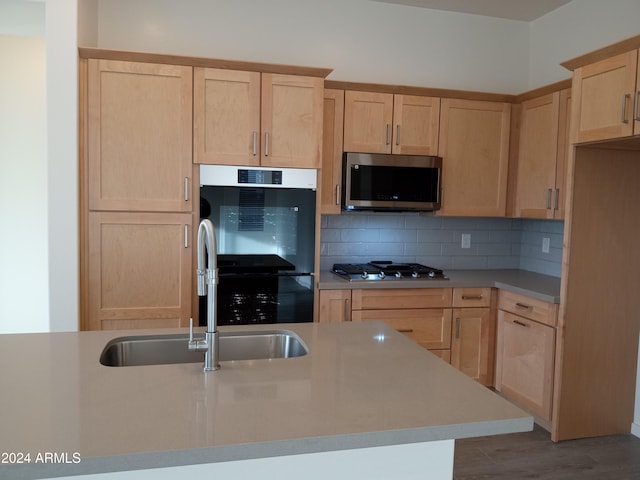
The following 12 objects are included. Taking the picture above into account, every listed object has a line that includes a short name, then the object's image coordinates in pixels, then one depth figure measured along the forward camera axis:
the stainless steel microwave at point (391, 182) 3.41
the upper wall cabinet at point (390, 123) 3.42
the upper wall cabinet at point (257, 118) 2.96
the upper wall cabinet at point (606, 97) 2.43
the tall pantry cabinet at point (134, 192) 2.84
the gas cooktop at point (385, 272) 3.38
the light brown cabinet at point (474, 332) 3.48
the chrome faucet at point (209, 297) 1.45
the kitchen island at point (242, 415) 1.00
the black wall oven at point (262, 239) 3.00
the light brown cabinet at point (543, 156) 3.25
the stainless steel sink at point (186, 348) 1.74
